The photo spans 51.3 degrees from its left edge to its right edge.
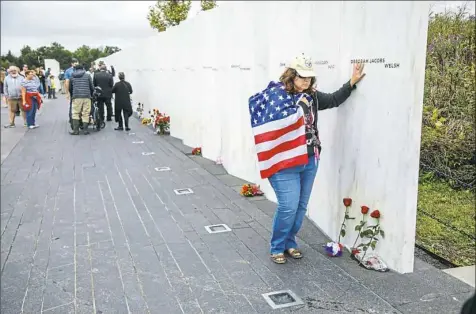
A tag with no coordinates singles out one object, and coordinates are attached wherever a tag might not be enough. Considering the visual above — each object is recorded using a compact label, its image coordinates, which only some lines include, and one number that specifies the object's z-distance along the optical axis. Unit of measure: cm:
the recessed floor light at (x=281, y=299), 349
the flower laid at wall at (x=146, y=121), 1481
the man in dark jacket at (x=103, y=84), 1360
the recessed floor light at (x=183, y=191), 658
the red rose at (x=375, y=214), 394
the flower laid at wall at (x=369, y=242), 396
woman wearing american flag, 397
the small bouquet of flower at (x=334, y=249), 430
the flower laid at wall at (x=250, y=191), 637
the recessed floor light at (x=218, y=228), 508
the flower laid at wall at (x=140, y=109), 1653
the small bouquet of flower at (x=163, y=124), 1240
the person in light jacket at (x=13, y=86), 1338
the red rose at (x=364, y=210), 404
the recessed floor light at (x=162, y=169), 814
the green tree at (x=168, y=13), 2709
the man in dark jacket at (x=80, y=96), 1234
